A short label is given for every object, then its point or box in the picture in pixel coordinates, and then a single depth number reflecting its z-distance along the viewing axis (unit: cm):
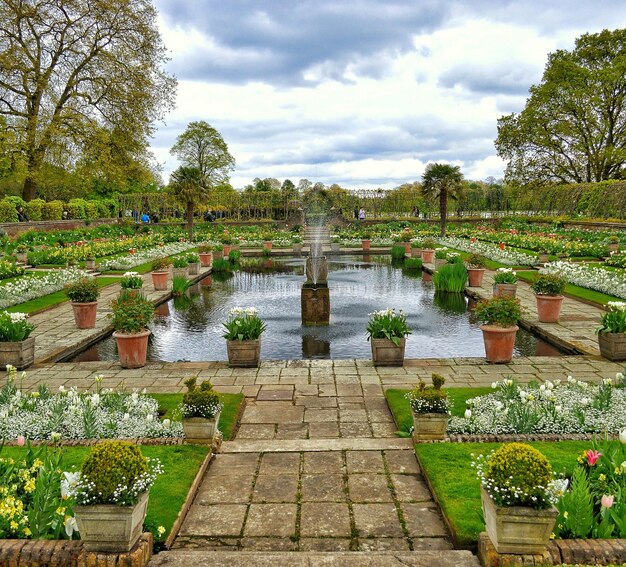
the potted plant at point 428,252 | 2169
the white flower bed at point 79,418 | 525
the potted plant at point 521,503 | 306
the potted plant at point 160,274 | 1561
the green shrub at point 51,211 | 3356
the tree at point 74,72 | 3045
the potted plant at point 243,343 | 802
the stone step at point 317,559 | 321
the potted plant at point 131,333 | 805
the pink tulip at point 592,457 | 368
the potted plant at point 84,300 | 1048
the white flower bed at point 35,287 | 1303
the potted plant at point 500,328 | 801
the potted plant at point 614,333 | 793
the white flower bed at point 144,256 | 2053
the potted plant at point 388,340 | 796
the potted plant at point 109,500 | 317
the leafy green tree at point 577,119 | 3628
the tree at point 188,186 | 3139
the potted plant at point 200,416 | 508
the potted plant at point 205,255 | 2178
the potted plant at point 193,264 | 1883
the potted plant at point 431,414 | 507
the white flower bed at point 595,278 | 1310
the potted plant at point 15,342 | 796
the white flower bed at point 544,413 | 523
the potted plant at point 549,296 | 1039
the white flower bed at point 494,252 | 1983
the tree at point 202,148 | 5619
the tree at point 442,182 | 3241
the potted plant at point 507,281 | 1228
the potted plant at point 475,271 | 1555
